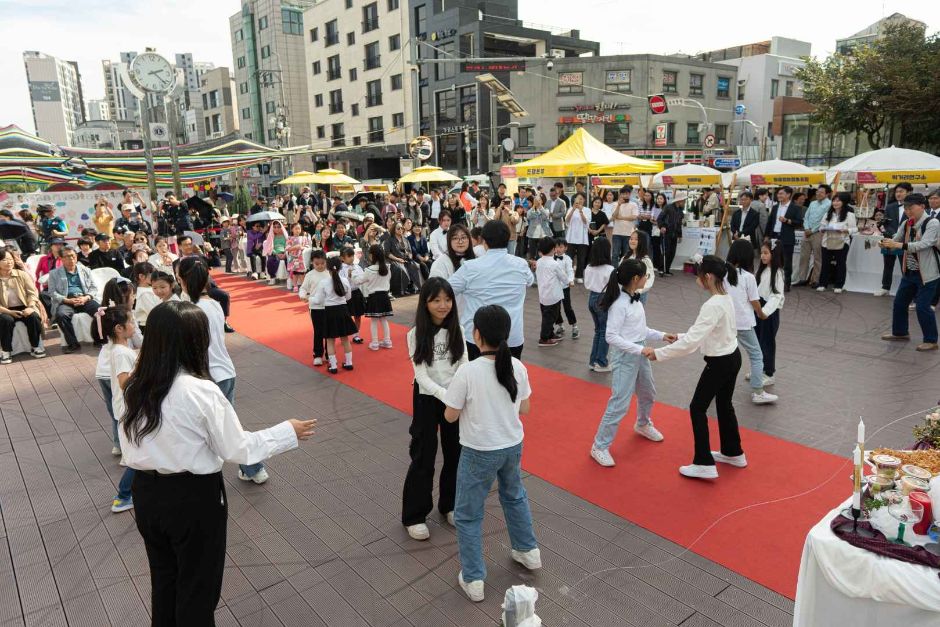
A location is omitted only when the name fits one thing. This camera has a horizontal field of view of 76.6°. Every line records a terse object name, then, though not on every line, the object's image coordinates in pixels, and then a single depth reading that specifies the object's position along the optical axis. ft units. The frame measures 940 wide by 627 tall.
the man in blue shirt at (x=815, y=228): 38.75
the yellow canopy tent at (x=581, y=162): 46.44
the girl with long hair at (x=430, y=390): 12.30
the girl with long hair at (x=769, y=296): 20.49
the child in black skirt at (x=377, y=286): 26.96
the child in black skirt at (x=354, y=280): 26.99
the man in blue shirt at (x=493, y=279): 15.64
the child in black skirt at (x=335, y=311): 25.26
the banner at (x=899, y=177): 37.14
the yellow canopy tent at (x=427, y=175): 59.00
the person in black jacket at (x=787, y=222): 39.65
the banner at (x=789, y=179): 43.96
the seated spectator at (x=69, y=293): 30.63
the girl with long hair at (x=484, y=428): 10.45
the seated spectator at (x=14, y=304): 28.84
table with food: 7.71
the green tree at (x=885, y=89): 77.30
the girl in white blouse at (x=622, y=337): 16.05
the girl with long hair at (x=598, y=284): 23.13
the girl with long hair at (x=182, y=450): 7.79
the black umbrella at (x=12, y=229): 39.93
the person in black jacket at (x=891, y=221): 36.76
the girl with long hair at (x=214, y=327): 15.29
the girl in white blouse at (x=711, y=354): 14.51
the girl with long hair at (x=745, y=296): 18.84
